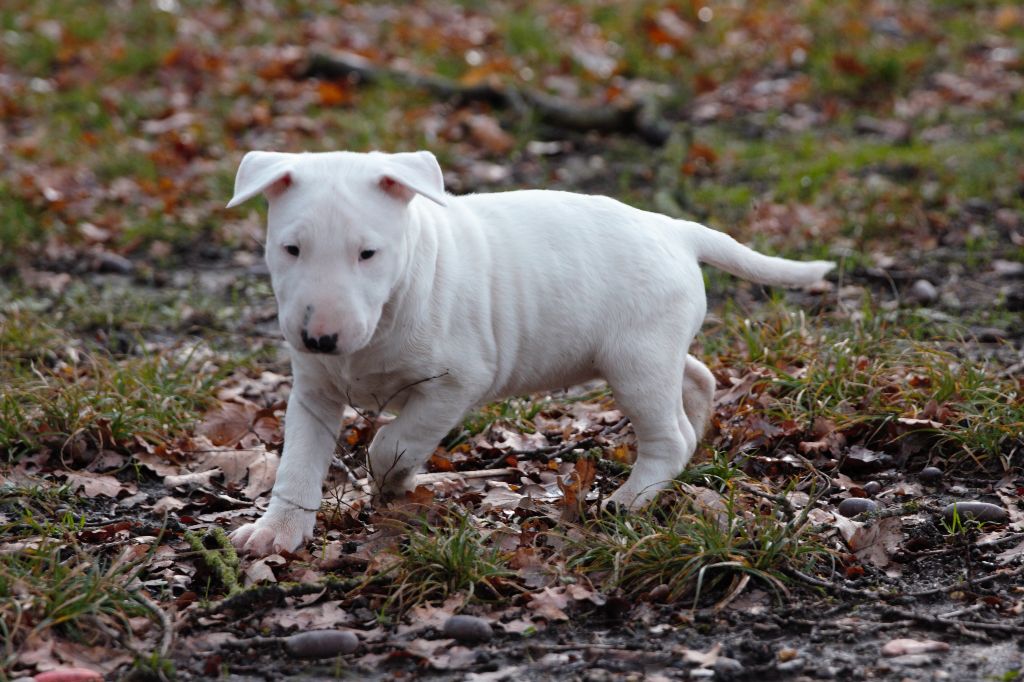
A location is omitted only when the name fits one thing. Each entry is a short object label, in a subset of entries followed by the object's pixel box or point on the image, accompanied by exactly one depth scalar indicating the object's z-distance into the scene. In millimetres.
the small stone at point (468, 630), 6574
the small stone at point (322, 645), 6437
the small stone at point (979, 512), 7883
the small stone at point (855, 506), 8148
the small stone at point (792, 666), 6202
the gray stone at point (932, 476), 8719
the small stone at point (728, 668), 6141
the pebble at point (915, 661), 6184
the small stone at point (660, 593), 6957
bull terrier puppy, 7047
